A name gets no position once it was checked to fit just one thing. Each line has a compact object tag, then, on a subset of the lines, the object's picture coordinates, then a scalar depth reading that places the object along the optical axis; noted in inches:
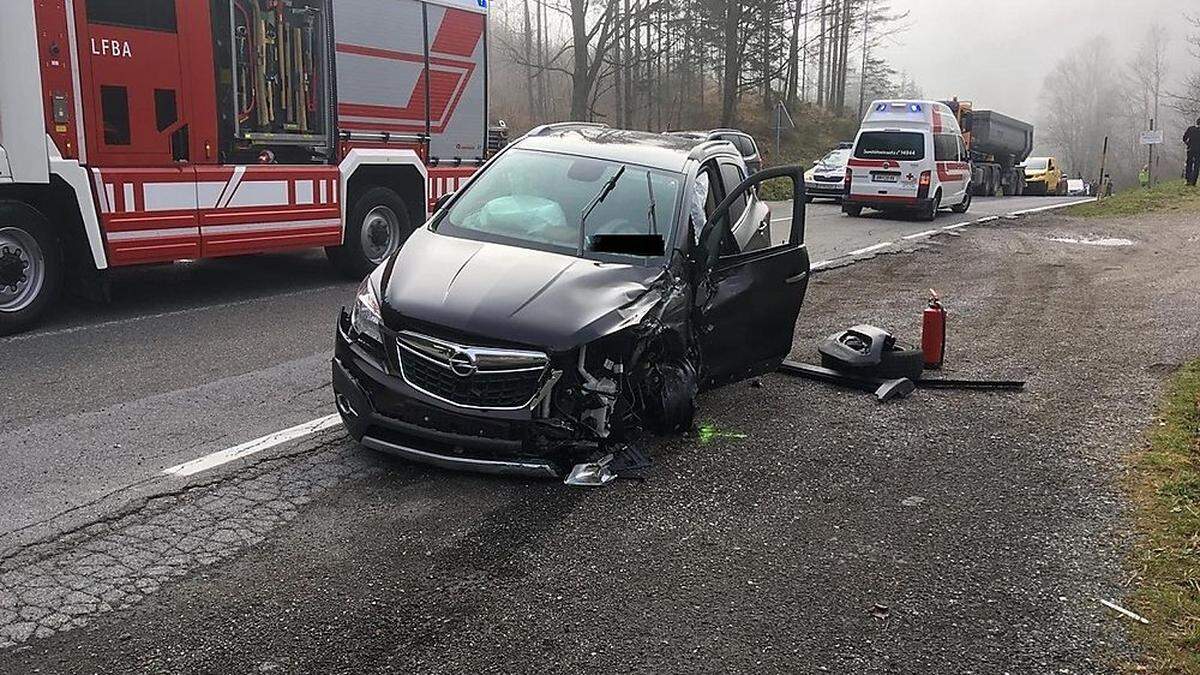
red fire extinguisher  282.2
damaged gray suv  180.2
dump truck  1331.2
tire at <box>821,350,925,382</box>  263.9
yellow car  1667.1
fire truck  298.2
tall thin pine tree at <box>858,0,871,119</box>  2246.6
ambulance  796.6
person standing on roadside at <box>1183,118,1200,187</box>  1055.0
